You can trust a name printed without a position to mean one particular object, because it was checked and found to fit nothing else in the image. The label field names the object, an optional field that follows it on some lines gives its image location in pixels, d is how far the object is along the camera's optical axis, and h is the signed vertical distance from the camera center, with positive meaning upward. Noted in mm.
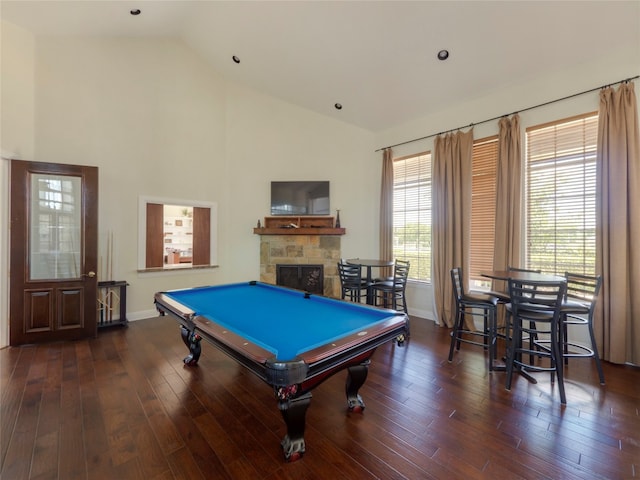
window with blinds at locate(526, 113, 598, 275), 3221 +550
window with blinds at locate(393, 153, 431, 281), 4785 +476
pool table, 1452 -617
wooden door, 3428 -187
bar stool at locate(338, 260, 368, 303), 4094 -609
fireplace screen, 5637 -756
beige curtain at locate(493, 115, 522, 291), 3625 +580
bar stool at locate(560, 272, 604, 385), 2597 -653
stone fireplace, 5598 -303
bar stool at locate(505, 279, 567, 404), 2363 -683
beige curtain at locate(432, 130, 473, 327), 4117 +413
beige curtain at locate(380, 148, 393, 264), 5195 +594
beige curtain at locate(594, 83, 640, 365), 2873 +141
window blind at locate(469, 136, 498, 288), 3994 +468
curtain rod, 3004 +1705
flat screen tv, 5641 +834
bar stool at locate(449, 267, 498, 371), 2850 -737
